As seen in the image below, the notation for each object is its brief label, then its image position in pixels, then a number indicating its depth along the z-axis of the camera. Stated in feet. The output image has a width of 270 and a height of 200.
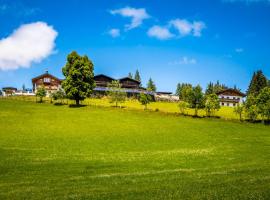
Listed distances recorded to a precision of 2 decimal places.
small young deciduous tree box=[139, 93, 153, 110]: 321.52
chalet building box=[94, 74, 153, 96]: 439.22
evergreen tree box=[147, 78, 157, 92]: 618.85
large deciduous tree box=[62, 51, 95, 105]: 288.71
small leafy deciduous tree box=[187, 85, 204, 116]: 298.35
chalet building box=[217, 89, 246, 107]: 503.61
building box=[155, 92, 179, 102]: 515.38
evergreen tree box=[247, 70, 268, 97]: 417.28
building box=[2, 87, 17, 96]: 396.94
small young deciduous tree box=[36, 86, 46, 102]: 310.45
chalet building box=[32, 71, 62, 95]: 440.04
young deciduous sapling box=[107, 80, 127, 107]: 319.27
